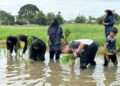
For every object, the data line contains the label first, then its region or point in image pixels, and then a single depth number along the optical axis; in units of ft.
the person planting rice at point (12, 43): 31.12
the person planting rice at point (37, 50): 25.40
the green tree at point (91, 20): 153.52
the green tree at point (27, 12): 247.91
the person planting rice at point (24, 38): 30.30
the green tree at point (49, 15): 169.27
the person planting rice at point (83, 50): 21.79
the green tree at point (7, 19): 214.69
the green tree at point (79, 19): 149.56
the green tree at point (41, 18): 167.02
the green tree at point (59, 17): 143.91
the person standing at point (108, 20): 28.46
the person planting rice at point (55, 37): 29.27
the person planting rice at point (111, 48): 22.19
